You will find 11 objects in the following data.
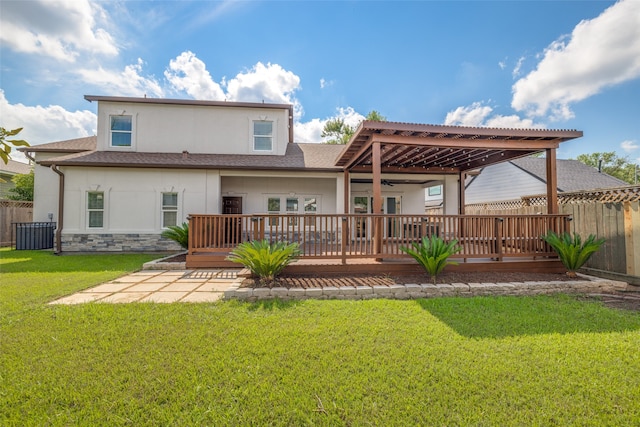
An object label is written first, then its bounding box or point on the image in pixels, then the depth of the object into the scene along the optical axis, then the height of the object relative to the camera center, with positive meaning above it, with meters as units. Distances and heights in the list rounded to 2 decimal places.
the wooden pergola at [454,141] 5.87 +1.98
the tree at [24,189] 13.78 +1.56
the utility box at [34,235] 9.84 -0.65
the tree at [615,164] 36.28 +7.97
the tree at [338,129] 29.22 +10.30
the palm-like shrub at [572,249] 5.25 -0.59
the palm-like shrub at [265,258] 4.61 -0.69
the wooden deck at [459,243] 5.60 -0.57
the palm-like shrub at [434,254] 4.94 -0.65
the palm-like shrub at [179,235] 7.93 -0.49
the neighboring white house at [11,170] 15.10 +3.49
